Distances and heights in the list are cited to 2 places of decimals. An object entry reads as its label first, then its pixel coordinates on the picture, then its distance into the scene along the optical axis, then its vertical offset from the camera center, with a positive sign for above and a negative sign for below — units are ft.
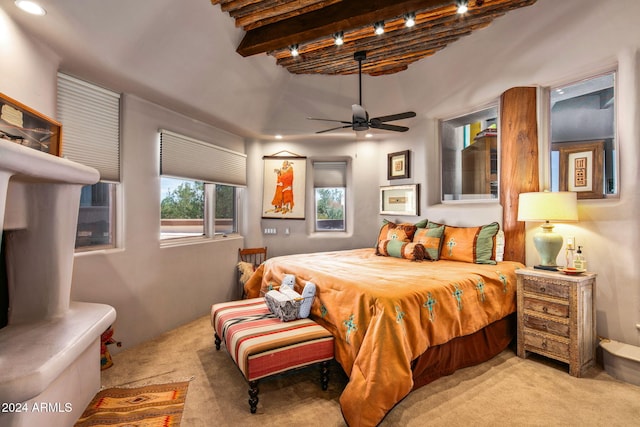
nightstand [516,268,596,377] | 7.86 -2.77
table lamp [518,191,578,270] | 8.56 -0.01
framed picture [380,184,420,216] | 14.34 +0.64
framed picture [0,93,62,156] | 5.76 +1.74
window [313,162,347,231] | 16.76 +0.96
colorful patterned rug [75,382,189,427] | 6.22 -4.18
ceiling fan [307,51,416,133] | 10.30 +3.21
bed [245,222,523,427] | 6.17 -2.53
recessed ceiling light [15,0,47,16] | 6.13 +4.14
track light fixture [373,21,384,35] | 8.80 +5.31
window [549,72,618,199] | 9.07 +2.33
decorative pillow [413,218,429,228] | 12.97 -0.47
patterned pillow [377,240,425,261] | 11.18 -1.39
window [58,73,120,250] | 8.48 +1.96
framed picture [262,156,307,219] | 15.88 +1.16
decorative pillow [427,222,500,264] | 10.37 -1.09
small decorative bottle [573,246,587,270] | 8.54 -1.36
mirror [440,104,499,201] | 12.29 +2.43
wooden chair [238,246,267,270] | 14.90 -2.09
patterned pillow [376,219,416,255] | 12.40 -0.78
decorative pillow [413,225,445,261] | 11.17 -1.02
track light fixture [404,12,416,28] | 8.36 +5.29
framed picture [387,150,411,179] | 14.79 +2.34
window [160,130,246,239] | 11.57 +1.12
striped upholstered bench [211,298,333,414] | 6.54 -2.96
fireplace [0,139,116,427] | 5.16 -1.65
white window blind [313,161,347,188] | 16.76 +2.03
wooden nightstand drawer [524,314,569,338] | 8.04 -3.03
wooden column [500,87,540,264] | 10.34 +1.85
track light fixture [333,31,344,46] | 9.45 +5.38
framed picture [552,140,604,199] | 9.18 +1.38
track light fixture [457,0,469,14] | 7.82 +5.29
